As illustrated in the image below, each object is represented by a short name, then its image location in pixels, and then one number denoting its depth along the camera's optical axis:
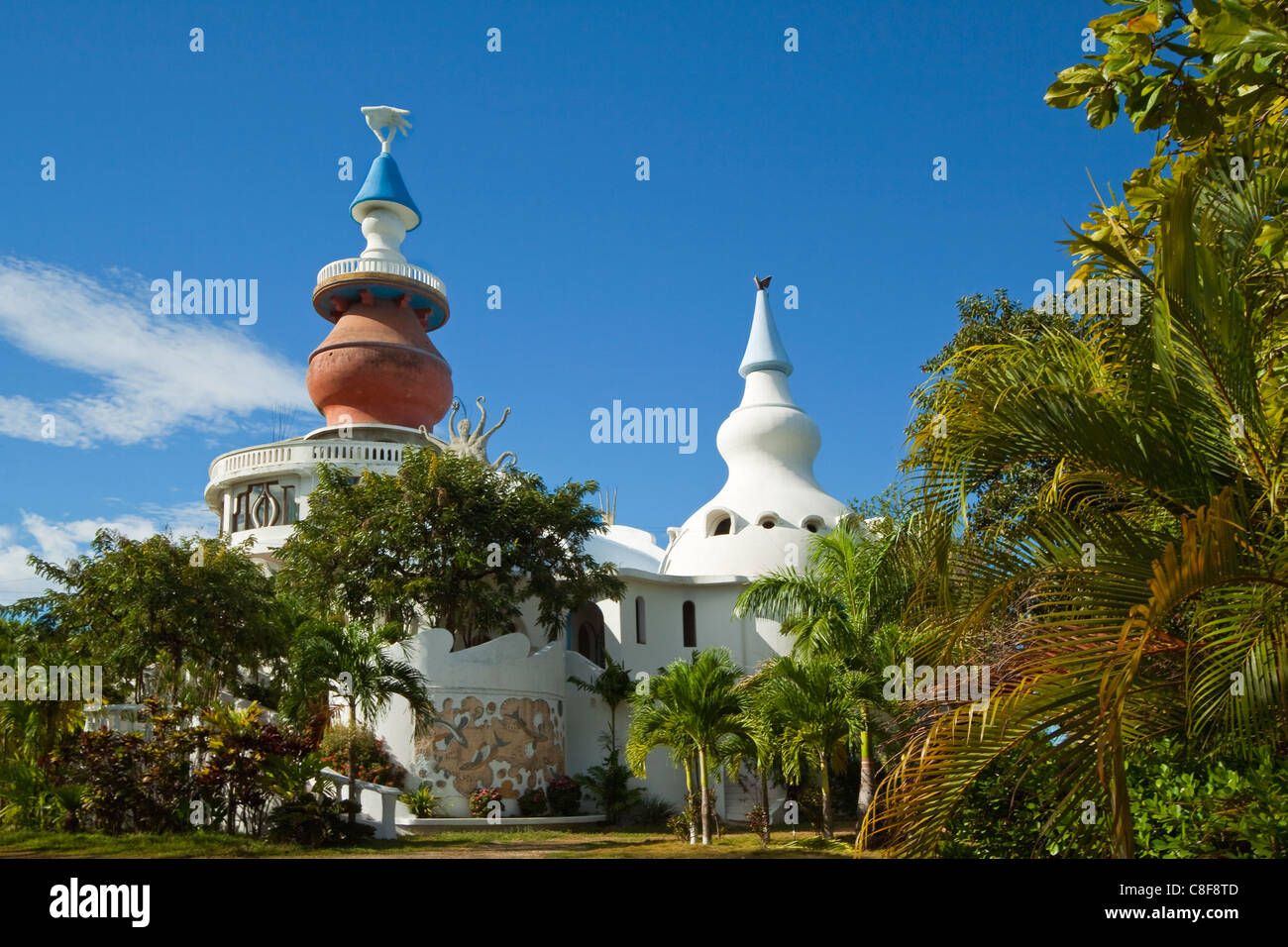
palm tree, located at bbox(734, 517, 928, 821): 17.81
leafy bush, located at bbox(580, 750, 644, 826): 23.38
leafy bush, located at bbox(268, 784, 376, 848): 15.53
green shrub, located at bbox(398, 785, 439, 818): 20.17
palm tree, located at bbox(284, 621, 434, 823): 17.25
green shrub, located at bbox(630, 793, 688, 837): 23.64
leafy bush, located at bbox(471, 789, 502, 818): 21.17
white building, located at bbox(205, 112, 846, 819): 21.92
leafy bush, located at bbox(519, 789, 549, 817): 22.07
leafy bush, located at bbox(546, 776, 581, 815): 22.73
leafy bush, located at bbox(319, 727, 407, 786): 19.70
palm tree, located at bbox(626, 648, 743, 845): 17.81
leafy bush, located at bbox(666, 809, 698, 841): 19.71
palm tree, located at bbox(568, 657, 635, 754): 24.55
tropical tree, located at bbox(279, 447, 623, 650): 22.38
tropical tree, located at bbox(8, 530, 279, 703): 17.45
